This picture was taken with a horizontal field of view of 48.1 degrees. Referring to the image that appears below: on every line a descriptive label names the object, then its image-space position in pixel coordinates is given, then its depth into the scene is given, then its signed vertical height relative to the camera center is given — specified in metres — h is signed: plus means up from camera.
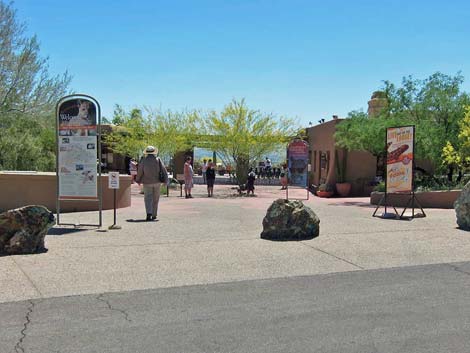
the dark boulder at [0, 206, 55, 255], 8.04 -0.89
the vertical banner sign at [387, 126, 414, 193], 13.71 +0.36
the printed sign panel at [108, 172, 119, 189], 10.78 -0.19
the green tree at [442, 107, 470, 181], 15.59 +0.71
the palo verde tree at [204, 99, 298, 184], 25.73 +1.73
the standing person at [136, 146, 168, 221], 12.21 -0.14
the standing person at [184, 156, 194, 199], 21.17 -0.19
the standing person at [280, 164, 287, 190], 28.58 -0.61
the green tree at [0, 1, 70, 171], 19.62 +2.57
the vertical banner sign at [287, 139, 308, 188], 20.62 +0.39
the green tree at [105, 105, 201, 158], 29.04 +2.06
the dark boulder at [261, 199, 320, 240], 9.96 -0.95
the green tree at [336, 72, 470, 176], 17.55 +1.94
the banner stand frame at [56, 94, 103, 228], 10.65 +0.61
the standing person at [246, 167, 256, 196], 24.16 -0.52
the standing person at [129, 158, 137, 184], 28.69 +0.16
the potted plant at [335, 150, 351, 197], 25.12 +0.01
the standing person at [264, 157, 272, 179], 35.84 +0.30
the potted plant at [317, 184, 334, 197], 25.19 -0.90
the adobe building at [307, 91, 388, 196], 25.30 +0.33
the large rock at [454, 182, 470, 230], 11.42 -0.79
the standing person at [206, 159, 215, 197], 22.81 -0.33
